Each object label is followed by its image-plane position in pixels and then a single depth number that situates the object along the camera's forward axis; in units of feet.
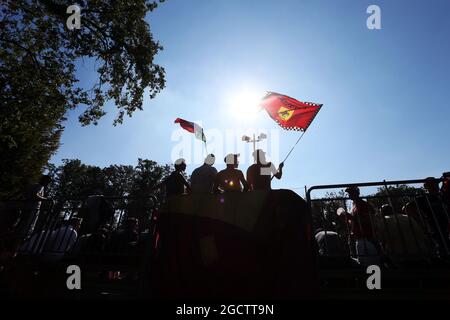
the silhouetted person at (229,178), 20.34
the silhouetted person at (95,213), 20.88
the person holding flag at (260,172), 19.49
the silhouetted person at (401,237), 13.89
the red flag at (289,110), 26.63
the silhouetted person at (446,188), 15.51
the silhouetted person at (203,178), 20.94
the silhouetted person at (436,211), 14.39
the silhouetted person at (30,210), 18.56
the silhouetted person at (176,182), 21.84
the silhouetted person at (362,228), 14.05
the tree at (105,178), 234.79
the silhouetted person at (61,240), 17.13
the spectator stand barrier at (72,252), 14.12
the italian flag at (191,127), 31.60
